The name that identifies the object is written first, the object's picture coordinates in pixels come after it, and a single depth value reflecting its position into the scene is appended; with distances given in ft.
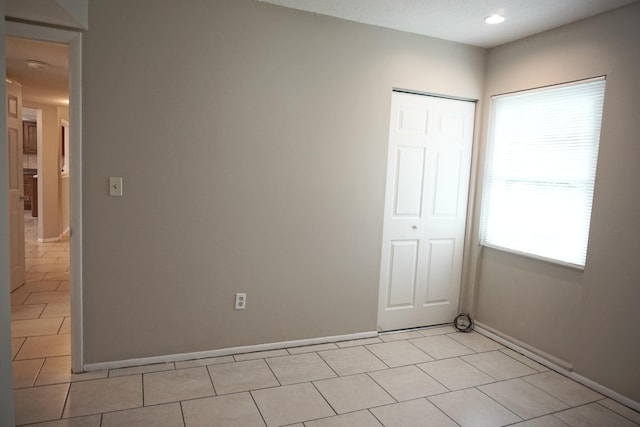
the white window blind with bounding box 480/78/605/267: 9.87
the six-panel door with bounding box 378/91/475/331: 11.89
